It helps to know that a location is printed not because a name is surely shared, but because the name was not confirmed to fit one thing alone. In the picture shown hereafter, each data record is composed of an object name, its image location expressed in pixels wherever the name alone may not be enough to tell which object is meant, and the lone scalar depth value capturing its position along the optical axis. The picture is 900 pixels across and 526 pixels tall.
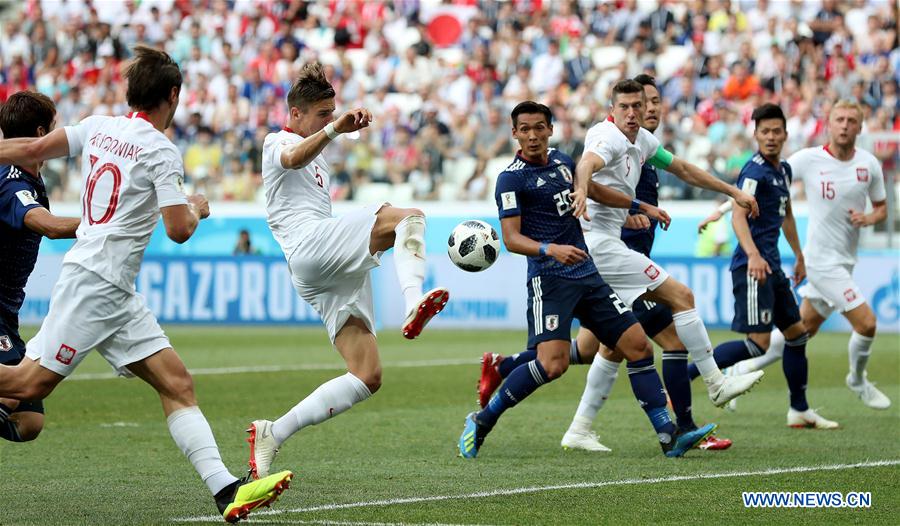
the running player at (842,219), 22.14
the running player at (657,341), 18.44
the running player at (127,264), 12.05
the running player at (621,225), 17.87
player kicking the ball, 14.08
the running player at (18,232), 14.00
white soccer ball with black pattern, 14.93
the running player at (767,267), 20.09
